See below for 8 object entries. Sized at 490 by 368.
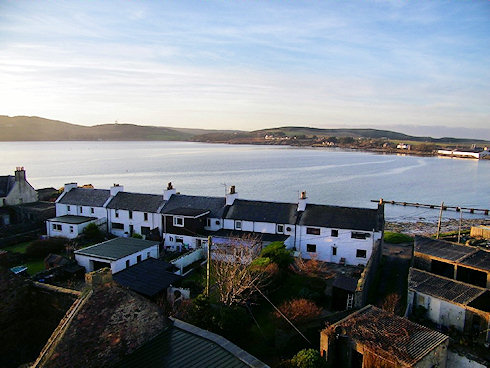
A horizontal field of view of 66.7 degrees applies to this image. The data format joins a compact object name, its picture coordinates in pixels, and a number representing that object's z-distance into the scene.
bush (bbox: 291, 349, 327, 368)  15.13
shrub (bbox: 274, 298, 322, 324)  20.08
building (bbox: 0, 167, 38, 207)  49.25
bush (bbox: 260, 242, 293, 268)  28.00
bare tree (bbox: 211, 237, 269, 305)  22.34
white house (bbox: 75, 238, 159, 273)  28.78
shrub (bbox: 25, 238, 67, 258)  34.78
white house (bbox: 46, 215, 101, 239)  40.81
